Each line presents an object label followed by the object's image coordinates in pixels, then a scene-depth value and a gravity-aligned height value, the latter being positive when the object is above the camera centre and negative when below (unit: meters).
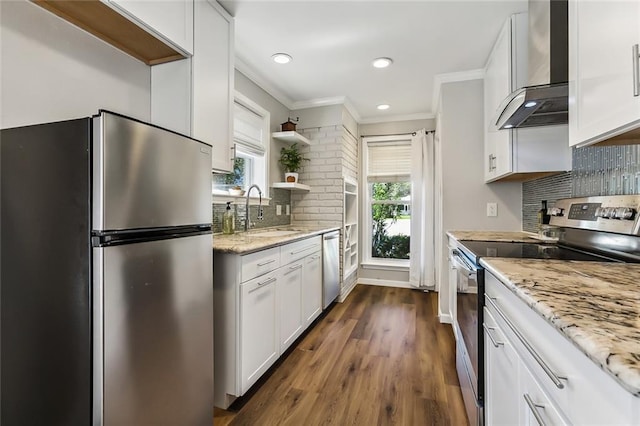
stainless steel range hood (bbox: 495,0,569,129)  1.44 +0.78
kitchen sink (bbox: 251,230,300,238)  2.74 -0.20
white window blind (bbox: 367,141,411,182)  4.36 +0.74
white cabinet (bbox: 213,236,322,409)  1.71 -0.65
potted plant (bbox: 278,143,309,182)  3.55 +0.60
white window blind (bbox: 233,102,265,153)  2.80 +0.82
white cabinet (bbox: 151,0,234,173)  1.77 +0.76
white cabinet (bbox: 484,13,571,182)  2.04 +0.52
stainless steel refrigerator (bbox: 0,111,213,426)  1.00 -0.22
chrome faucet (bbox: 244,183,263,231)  2.59 -0.05
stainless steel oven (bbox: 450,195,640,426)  1.27 -0.20
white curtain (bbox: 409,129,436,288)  4.07 +0.01
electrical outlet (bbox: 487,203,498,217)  2.81 +0.03
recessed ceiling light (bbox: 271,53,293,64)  2.61 +1.35
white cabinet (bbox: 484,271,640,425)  0.50 -0.37
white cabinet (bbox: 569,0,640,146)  0.88 +0.48
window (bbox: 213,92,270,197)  2.70 +0.64
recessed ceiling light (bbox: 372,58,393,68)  2.69 +1.35
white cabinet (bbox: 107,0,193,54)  1.38 +0.97
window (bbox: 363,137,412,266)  4.38 +0.19
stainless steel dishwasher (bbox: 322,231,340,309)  3.13 -0.61
